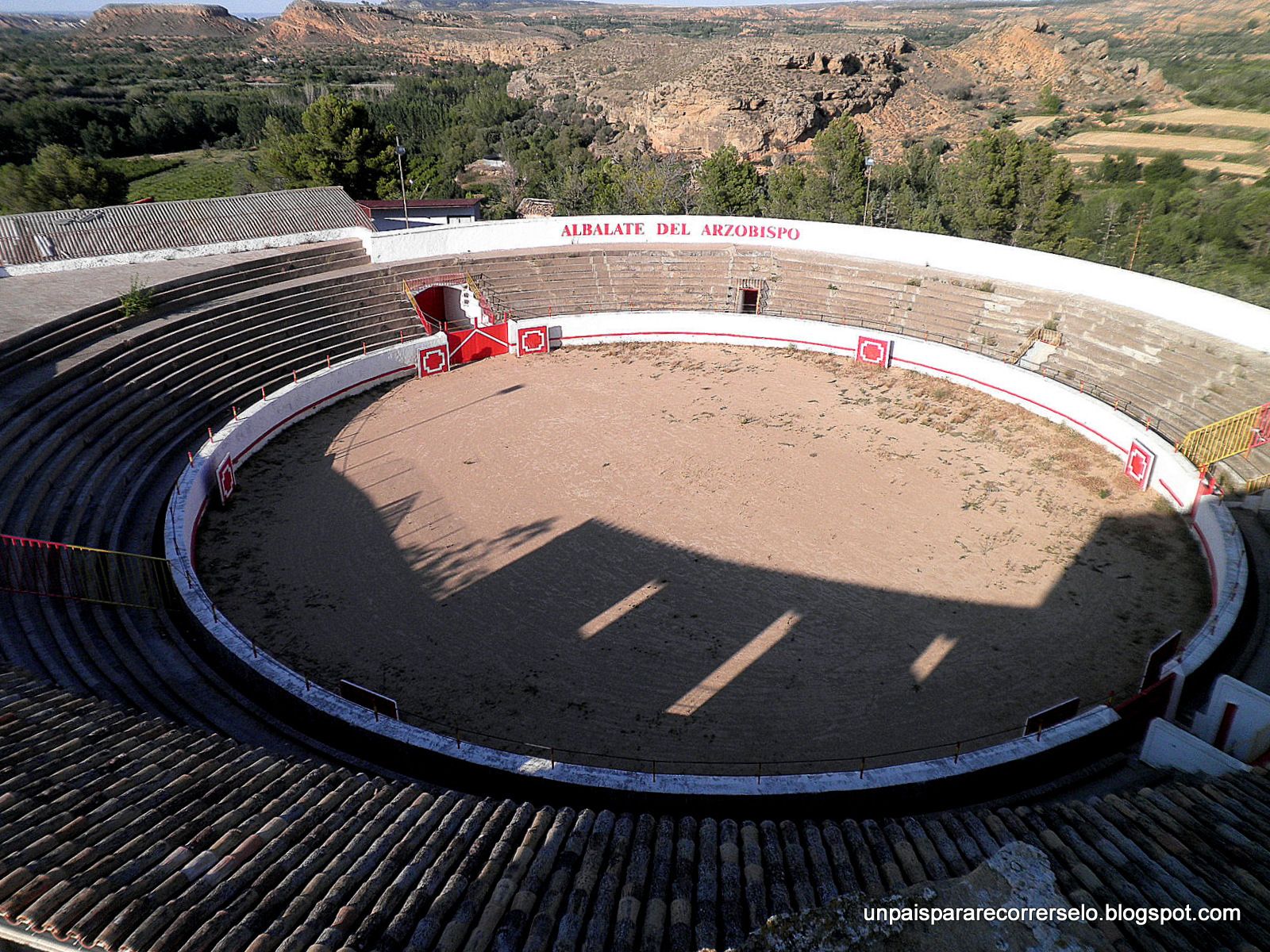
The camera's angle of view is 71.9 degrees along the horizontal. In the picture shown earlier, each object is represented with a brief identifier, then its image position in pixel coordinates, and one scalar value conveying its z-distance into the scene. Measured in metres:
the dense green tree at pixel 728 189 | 49.56
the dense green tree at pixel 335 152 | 49.78
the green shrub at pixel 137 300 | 27.27
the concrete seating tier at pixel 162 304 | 23.39
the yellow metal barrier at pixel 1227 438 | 22.55
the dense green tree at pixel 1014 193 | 39.47
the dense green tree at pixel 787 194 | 47.88
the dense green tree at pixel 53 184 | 46.34
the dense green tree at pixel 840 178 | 46.94
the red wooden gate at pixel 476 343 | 32.97
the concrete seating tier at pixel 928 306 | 25.22
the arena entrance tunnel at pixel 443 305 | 35.25
